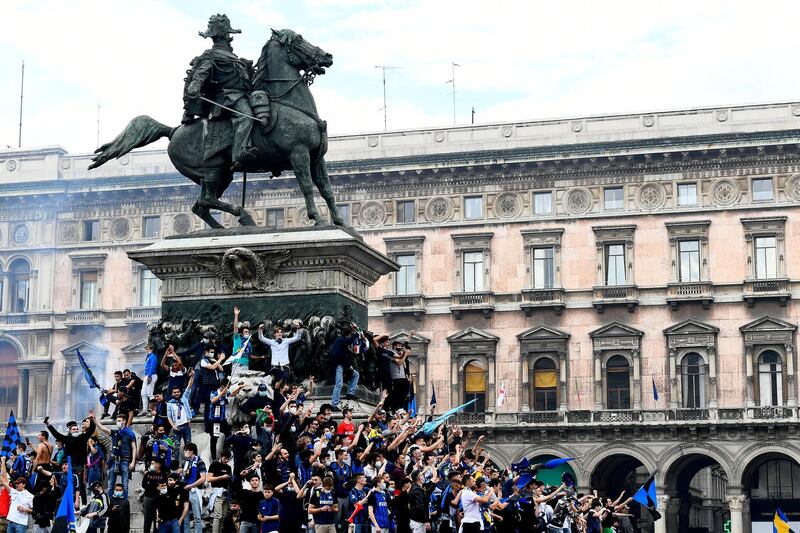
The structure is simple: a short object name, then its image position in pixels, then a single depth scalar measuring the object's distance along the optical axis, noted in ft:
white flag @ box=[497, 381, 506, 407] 192.13
